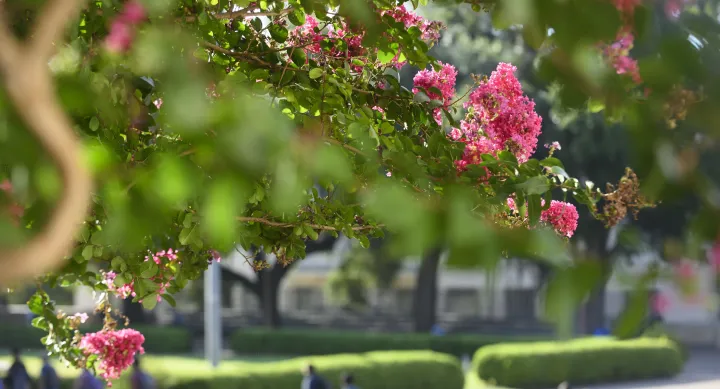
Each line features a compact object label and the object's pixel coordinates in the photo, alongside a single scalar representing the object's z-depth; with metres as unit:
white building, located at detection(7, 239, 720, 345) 39.58
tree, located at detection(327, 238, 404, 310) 37.94
